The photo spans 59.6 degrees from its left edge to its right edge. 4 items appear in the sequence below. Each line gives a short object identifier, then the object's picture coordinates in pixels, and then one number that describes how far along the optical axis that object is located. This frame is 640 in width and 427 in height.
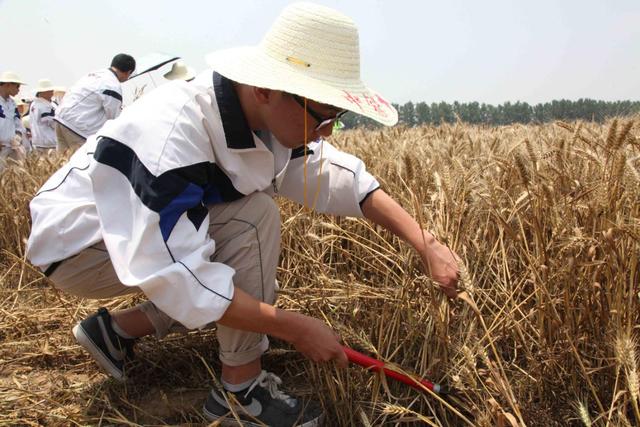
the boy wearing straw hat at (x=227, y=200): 1.09
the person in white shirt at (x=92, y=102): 4.58
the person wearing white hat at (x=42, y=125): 6.46
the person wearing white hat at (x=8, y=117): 5.53
